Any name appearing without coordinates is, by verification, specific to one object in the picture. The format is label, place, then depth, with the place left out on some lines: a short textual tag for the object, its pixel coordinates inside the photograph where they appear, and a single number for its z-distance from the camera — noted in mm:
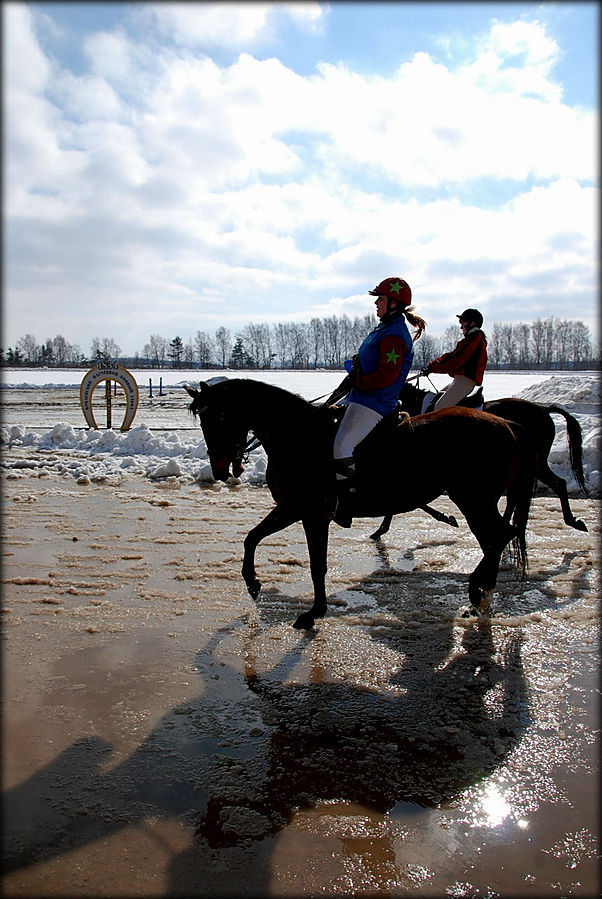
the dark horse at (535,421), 7012
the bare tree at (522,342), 93938
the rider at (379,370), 4516
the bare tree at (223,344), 112000
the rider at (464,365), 6707
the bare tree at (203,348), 110688
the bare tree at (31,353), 94956
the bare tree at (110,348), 106400
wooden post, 17641
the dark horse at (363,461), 4594
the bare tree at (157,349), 111062
